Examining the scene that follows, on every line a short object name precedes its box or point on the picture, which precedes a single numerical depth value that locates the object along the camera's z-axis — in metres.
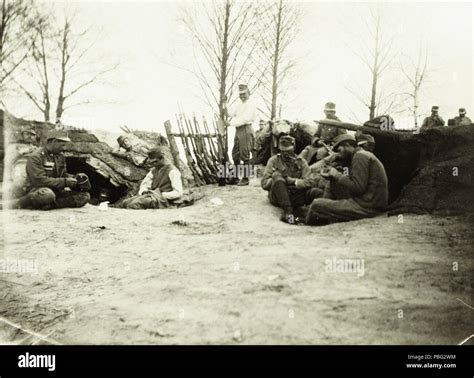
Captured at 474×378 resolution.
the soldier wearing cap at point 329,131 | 7.25
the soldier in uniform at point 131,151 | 9.61
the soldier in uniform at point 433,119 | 7.77
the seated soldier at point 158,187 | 7.00
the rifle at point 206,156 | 8.43
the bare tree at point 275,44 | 8.46
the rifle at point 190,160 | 8.48
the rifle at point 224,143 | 8.36
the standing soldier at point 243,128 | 7.87
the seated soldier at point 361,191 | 5.35
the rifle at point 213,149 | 8.46
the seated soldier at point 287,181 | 6.08
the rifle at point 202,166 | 8.45
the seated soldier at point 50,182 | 6.48
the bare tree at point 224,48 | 9.00
